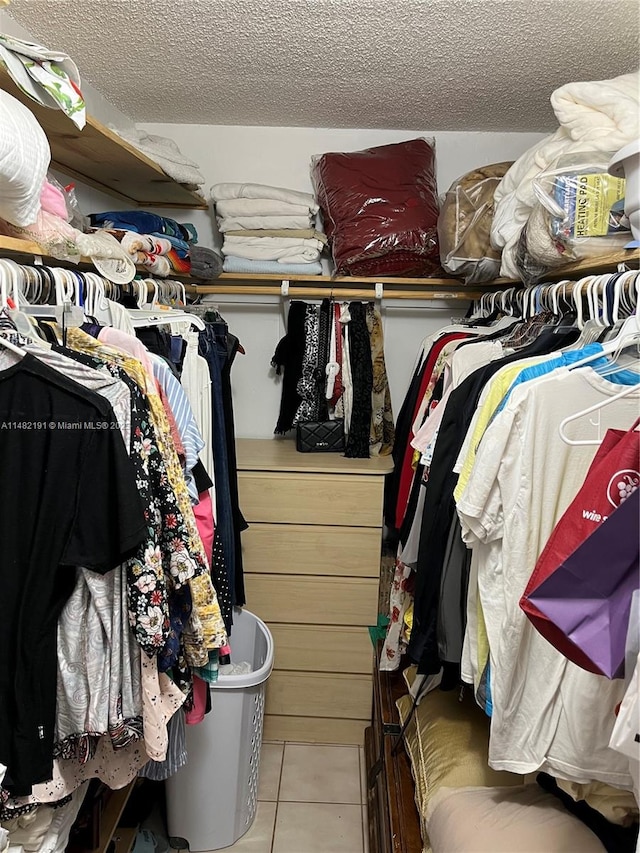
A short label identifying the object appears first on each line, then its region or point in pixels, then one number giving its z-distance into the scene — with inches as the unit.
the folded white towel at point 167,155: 81.3
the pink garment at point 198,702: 59.0
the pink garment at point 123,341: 51.6
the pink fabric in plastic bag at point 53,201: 52.7
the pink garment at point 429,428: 66.1
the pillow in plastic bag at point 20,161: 40.1
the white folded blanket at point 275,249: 97.1
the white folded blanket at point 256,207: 95.5
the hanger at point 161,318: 61.5
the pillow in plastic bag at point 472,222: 83.7
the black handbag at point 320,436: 98.7
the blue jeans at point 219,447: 70.3
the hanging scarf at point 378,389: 99.4
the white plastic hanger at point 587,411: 34.8
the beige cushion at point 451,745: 57.8
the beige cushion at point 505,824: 44.0
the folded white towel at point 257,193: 95.3
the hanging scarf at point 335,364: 98.7
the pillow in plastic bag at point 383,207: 93.0
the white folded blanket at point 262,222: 96.6
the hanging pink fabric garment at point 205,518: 58.2
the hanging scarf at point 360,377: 96.2
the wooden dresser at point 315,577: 89.8
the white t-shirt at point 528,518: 44.1
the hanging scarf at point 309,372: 100.6
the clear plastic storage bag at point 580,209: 53.1
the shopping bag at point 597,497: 31.9
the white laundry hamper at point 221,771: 73.0
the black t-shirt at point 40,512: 41.7
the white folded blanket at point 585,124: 55.2
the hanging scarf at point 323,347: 100.2
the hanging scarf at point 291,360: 101.1
